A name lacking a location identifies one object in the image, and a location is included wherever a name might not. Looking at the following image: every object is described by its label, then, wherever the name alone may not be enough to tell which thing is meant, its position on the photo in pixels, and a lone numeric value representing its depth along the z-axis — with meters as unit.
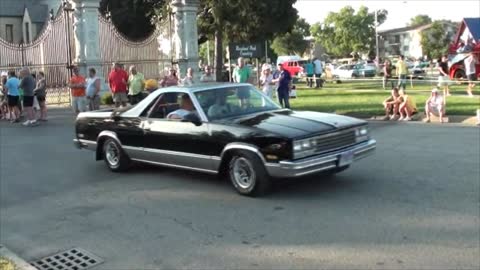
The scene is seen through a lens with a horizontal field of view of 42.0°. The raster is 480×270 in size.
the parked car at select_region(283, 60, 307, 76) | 51.38
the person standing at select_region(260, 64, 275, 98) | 18.86
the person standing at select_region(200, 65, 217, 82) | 24.97
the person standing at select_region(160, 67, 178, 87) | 19.27
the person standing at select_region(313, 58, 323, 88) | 32.69
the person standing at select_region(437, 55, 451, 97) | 33.63
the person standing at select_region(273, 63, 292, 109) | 17.98
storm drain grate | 5.75
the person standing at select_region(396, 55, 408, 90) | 25.66
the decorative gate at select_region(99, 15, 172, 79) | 24.41
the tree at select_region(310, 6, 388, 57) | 101.50
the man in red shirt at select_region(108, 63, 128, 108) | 18.33
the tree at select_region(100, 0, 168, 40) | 35.69
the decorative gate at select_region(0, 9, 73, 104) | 23.94
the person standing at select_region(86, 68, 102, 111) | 18.41
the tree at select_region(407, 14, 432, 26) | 164.27
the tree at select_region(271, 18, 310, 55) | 88.31
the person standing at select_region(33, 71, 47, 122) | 18.20
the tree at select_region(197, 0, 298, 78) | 32.34
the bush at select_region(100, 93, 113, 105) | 23.62
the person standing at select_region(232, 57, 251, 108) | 20.00
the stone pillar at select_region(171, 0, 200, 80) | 25.09
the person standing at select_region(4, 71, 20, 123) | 18.50
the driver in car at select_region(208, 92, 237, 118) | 8.58
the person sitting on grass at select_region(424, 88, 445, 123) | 15.50
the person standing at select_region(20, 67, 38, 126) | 17.53
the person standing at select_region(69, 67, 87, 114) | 18.05
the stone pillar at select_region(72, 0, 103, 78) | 22.78
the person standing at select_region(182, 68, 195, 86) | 19.48
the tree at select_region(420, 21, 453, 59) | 91.88
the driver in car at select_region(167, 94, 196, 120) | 8.59
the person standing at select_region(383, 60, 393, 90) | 29.65
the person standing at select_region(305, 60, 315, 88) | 33.47
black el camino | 7.61
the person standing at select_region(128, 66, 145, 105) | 18.53
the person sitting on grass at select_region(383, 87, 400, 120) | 16.34
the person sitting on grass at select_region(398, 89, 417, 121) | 16.08
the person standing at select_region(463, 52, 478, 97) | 27.55
